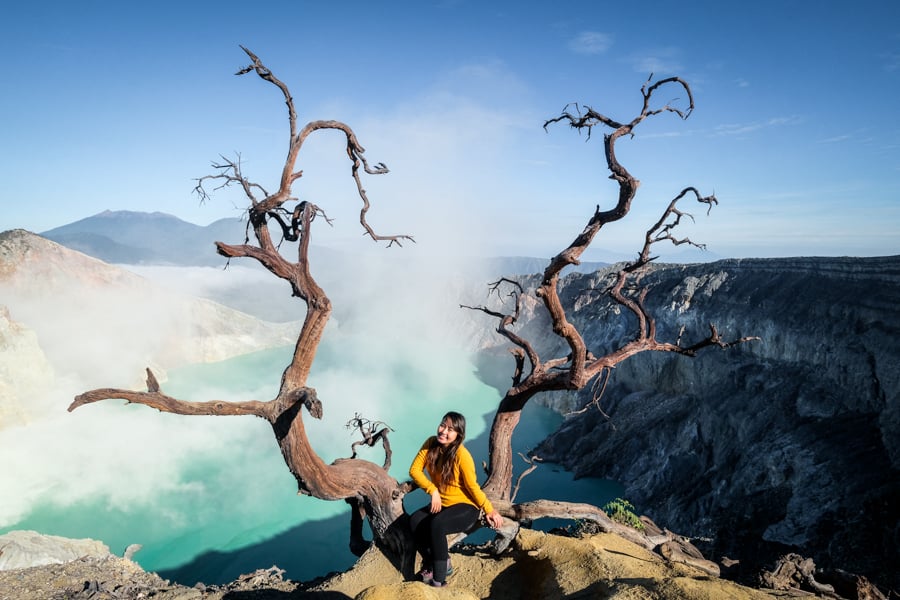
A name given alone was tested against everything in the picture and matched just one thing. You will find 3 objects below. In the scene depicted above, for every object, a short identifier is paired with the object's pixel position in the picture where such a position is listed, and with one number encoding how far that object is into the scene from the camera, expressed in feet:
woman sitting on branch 17.49
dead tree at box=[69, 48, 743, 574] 18.73
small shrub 29.45
